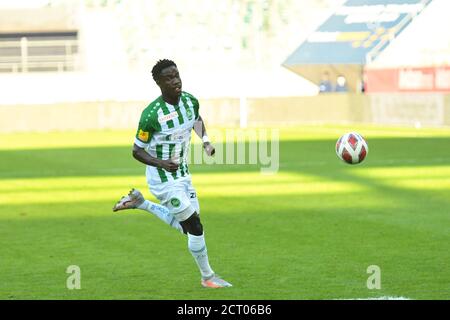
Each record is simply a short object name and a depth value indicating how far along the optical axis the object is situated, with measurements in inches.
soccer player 403.5
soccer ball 575.5
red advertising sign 1578.5
